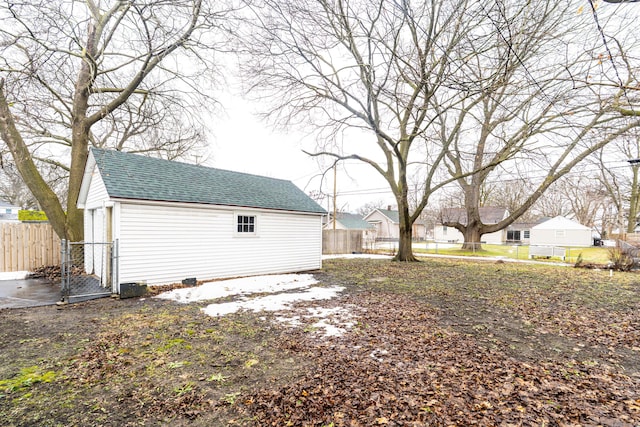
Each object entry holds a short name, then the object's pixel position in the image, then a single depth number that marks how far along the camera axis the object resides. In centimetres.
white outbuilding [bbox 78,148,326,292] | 795
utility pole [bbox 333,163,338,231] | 2134
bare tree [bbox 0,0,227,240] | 630
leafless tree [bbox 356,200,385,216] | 6999
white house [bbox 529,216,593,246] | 3069
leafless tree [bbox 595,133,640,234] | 2444
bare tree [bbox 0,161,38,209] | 3525
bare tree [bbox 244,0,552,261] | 690
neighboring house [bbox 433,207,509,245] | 3812
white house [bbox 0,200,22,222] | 3801
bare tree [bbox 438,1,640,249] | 585
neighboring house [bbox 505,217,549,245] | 3919
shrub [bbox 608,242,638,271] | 1347
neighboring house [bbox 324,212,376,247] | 4142
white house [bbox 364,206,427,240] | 4706
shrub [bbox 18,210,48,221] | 1897
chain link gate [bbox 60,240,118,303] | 695
